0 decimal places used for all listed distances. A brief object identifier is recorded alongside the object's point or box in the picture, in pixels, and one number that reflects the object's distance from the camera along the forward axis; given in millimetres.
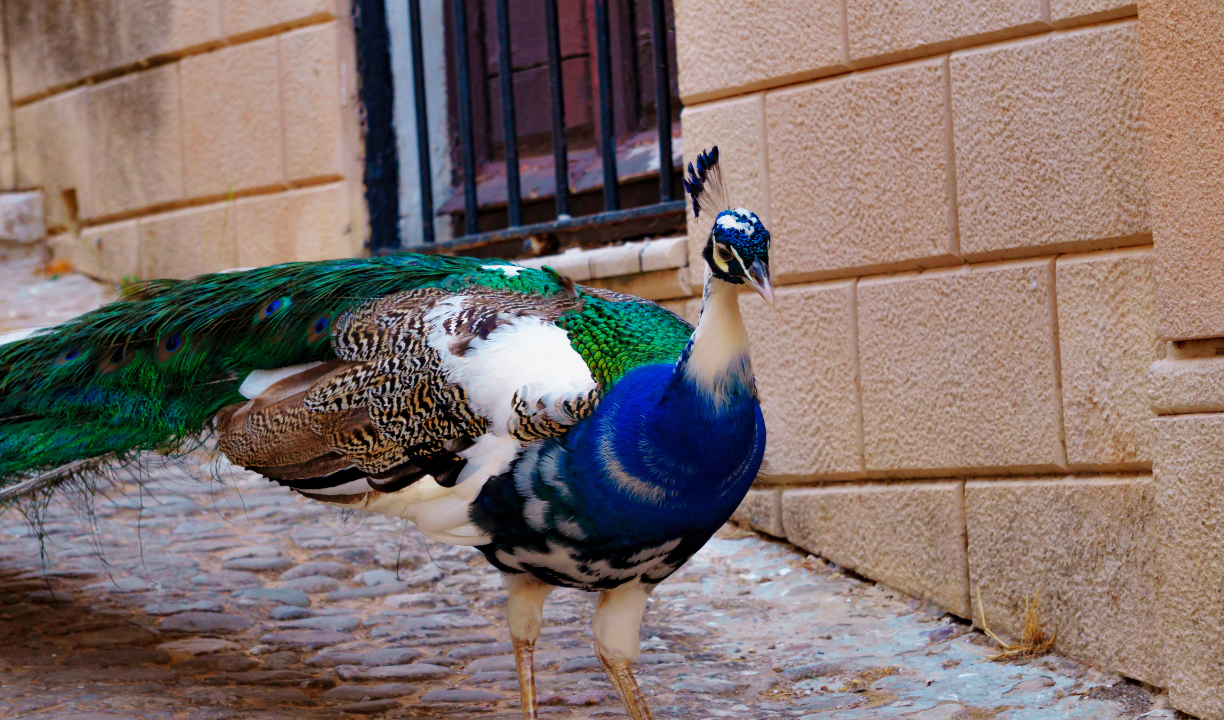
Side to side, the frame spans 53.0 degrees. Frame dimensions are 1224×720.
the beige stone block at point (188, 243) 6895
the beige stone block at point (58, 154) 7602
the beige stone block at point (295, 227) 6434
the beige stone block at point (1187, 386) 3088
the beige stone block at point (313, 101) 6379
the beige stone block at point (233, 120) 6605
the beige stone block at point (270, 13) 6332
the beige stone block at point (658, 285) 5139
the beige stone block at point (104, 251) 7371
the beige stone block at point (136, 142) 7078
